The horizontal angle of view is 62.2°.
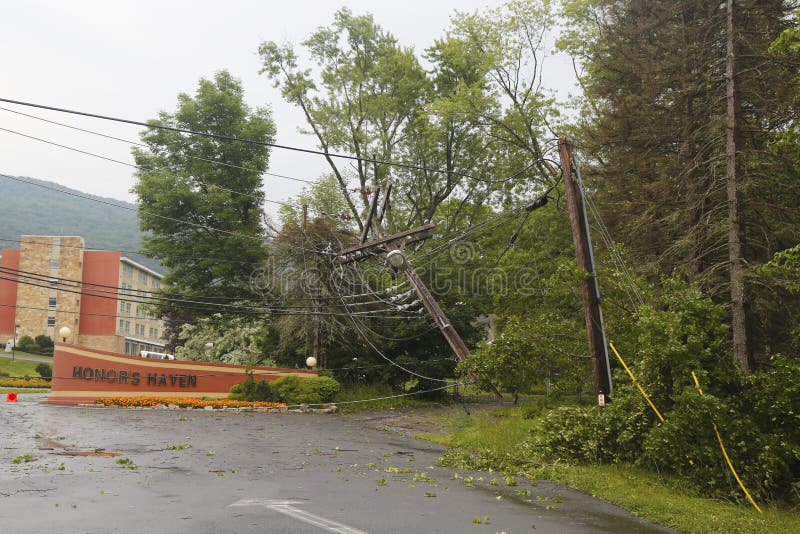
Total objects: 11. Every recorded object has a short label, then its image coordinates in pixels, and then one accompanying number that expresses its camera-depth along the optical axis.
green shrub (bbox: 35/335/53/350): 65.69
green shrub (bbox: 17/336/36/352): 64.88
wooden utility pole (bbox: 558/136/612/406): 14.49
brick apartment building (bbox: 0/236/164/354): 68.56
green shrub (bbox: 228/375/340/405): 28.30
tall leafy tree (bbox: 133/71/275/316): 38.19
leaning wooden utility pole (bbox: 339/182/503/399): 23.66
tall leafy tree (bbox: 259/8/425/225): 39.16
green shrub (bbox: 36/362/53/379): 49.56
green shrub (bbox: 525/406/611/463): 13.47
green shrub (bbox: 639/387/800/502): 10.26
